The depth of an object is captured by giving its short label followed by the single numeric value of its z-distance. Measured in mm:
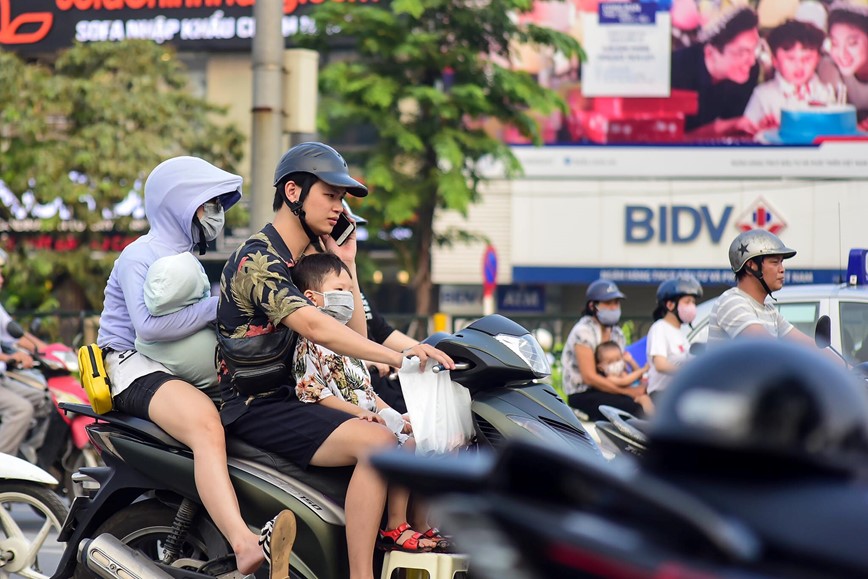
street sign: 27953
